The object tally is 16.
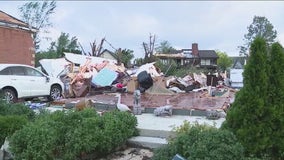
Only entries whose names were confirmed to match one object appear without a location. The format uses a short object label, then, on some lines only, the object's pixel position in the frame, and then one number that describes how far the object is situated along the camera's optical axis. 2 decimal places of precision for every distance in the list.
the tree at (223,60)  68.12
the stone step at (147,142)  6.19
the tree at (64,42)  51.67
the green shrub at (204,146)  4.41
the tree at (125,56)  26.10
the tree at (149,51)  25.49
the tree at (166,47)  44.23
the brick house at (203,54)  60.78
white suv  13.02
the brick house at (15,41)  18.14
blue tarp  16.09
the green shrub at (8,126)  6.68
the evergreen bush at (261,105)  4.64
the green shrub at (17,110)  7.95
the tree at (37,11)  46.12
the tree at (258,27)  65.89
